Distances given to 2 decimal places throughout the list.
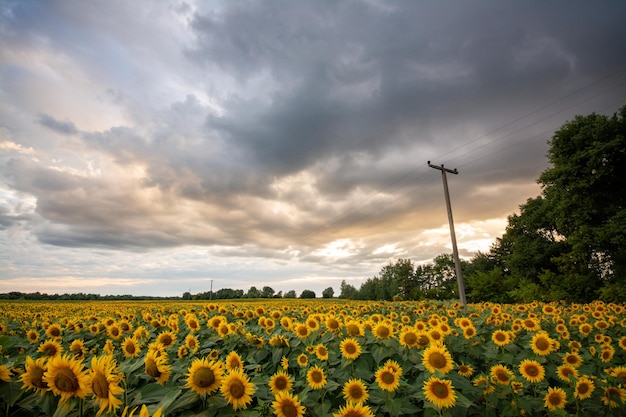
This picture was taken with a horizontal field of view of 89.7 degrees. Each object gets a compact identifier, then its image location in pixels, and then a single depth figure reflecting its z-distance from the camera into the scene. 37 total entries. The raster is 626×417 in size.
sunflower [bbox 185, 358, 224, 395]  2.20
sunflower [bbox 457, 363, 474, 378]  3.85
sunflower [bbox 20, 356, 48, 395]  1.71
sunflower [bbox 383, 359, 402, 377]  3.28
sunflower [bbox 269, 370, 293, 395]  2.95
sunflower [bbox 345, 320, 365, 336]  4.28
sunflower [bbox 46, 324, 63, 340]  4.84
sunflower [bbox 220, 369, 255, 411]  2.25
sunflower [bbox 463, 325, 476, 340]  5.23
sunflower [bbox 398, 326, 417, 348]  4.11
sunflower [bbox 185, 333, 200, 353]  3.96
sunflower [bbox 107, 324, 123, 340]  4.88
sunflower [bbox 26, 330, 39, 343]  4.82
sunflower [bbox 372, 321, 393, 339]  4.33
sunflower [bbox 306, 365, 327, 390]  3.24
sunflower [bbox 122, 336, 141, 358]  3.68
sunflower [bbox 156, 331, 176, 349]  4.10
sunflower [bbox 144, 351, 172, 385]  2.28
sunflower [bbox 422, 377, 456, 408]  2.91
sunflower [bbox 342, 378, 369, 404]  3.05
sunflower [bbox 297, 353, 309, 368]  3.85
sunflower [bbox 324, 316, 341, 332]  4.61
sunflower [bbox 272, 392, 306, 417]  2.53
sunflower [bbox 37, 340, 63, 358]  2.96
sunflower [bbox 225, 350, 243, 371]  2.96
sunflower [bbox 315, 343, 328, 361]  3.89
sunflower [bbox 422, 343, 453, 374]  3.41
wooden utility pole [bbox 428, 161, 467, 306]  18.08
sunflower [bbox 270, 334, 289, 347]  4.26
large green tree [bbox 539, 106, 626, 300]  23.08
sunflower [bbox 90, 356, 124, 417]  1.72
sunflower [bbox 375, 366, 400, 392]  3.10
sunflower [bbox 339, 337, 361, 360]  3.83
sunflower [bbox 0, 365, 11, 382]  1.61
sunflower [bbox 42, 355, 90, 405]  1.69
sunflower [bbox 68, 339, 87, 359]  3.82
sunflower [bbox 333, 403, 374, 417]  2.60
